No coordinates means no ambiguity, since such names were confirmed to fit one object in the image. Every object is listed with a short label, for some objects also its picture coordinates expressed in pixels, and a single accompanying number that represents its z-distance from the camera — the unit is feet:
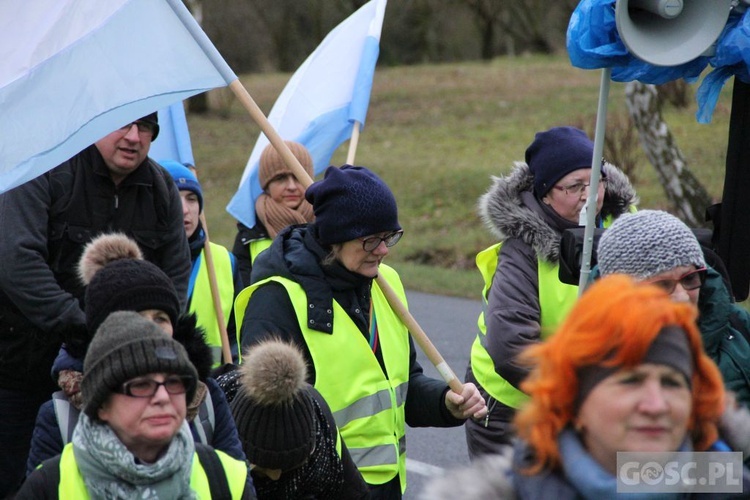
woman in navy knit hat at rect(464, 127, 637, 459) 29.17
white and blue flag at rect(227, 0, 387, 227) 43.06
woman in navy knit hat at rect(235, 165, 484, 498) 27.73
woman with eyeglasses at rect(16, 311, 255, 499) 19.61
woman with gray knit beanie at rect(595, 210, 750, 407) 21.30
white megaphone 26.66
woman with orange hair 14.34
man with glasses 30.40
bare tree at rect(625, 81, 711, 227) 93.09
